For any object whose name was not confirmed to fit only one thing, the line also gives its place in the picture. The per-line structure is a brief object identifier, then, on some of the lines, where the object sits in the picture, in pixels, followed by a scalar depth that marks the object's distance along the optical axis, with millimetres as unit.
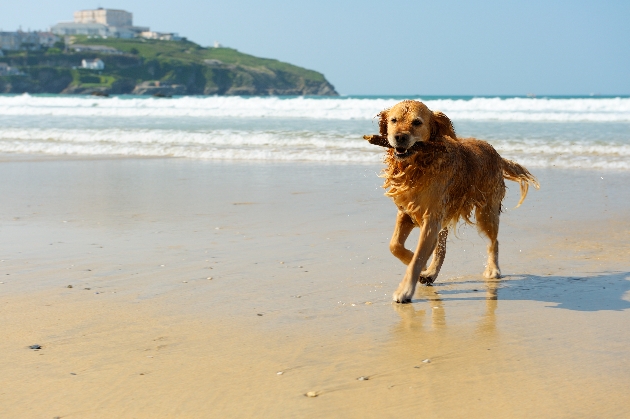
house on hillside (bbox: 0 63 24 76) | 112312
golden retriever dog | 4512
